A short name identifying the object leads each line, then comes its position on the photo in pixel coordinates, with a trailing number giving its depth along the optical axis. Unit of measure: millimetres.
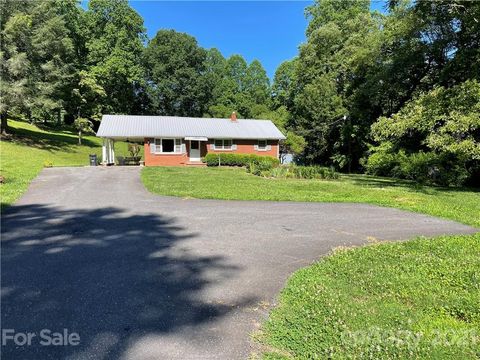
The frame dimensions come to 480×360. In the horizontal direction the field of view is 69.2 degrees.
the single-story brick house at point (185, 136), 27297
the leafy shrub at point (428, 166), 18578
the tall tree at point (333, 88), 31125
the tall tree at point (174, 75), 48344
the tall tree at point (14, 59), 24583
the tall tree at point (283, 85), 47469
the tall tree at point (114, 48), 43219
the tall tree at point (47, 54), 27312
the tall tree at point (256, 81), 55531
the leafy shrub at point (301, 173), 19672
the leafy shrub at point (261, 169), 20439
